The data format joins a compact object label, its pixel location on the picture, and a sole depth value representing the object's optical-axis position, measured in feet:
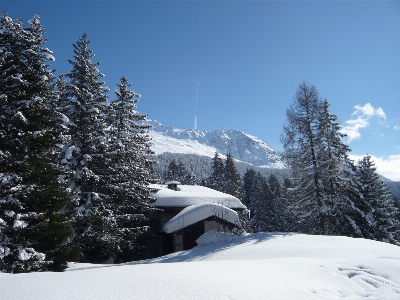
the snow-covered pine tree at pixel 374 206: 68.03
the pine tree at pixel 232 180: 144.87
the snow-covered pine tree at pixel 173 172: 170.64
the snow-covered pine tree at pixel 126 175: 52.03
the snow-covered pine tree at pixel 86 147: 45.62
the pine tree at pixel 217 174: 155.53
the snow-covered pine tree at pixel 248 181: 204.97
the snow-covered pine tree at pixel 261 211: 139.03
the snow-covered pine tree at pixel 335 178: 60.64
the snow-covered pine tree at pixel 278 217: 139.13
